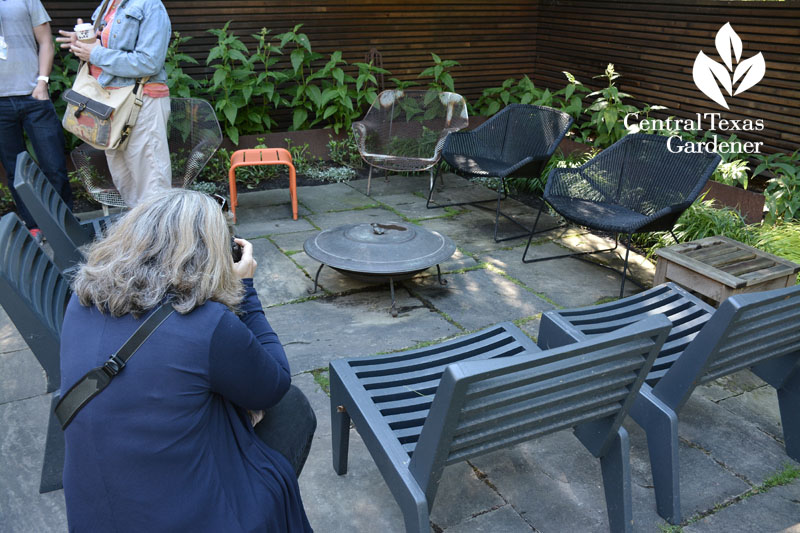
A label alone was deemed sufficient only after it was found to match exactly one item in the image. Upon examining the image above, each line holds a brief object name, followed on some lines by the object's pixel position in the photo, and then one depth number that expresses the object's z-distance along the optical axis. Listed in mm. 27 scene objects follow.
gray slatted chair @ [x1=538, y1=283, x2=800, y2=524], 2018
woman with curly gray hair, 1392
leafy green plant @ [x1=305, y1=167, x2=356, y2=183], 6473
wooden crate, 3436
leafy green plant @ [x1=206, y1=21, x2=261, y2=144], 6055
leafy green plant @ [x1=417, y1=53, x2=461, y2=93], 6805
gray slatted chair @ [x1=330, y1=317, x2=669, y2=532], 1634
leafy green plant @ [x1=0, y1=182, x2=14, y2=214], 5320
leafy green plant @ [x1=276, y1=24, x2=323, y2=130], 6371
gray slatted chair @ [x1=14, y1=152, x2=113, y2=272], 2666
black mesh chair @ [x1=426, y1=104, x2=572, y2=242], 5094
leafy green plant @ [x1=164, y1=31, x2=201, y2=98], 5789
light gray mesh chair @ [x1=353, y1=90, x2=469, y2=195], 6164
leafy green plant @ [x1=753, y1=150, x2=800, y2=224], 4797
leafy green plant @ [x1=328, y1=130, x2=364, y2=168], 6879
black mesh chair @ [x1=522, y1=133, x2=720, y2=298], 4066
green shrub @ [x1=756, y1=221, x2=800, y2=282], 4145
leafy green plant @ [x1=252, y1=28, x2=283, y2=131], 6336
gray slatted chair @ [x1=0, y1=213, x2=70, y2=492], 1919
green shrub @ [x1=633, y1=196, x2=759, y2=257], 4551
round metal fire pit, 3648
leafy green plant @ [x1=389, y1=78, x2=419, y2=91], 6852
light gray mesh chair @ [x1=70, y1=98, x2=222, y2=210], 4910
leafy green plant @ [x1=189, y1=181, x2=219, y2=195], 5930
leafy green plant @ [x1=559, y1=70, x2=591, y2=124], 6594
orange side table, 5207
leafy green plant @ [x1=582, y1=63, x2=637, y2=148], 6184
